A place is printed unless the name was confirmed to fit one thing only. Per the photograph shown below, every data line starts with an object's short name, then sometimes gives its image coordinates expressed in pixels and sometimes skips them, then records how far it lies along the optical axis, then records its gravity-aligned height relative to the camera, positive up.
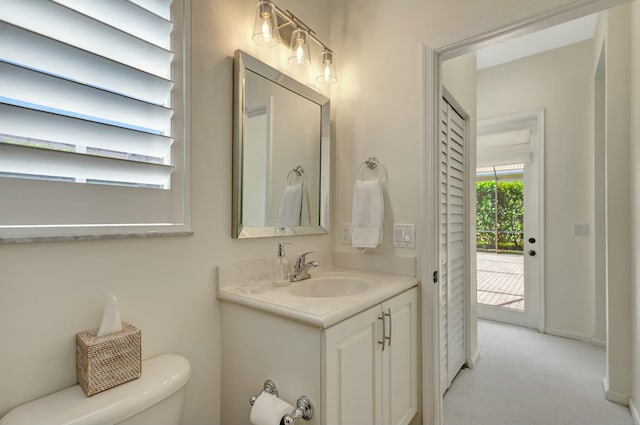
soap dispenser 1.44 -0.24
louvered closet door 1.96 -0.20
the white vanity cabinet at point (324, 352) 0.97 -0.48
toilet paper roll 0.95 -0.61
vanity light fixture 1.36 +0.86
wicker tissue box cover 0.83 -0.40
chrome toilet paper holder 0.95 -0.61
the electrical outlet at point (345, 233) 1.82 -0.11
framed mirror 1.33 +0.30
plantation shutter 0.81 +0.30
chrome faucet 1.49 -0.26
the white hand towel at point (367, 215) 1.62 +0.00
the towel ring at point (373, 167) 1.69 +0.26
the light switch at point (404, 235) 1.59 -0.10
